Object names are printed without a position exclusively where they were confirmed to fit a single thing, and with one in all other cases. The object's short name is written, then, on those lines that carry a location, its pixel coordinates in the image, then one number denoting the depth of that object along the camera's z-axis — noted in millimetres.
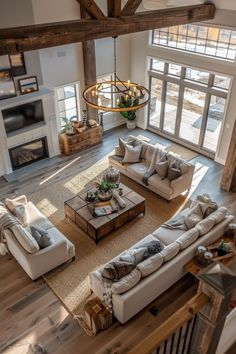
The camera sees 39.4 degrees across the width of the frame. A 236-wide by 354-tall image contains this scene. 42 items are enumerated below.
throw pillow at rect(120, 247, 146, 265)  5367
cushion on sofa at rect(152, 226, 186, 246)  6168
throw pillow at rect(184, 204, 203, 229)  6262
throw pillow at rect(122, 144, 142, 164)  8516
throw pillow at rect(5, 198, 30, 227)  6539
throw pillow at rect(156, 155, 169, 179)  7840
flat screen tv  8383
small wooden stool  5012
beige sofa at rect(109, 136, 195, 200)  7664
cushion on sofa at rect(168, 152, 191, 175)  7750
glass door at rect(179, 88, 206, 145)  9328
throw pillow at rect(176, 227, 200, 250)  5592
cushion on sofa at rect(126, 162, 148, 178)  8219
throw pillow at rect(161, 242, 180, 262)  5375
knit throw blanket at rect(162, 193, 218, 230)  6305
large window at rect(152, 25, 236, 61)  8109
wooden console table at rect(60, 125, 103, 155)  9641
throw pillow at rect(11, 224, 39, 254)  5621
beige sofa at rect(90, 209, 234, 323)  4997
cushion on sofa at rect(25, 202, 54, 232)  6551
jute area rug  5883
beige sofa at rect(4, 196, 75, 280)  5703
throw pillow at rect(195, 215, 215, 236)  5847
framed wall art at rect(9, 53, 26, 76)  7992
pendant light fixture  5366
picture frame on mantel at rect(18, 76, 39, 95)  8375
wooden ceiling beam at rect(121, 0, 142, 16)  5941
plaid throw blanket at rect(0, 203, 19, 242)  6027
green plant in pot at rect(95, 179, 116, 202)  7016
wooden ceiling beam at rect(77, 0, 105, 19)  5445
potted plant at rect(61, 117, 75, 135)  9688
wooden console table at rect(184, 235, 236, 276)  5566
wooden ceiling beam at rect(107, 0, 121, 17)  5744
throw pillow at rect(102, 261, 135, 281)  5125
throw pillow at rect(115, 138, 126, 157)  8766
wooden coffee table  6637
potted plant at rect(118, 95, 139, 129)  10844
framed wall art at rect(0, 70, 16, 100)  7984
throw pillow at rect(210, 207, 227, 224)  6039
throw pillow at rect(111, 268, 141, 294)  4926
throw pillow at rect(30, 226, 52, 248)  5836
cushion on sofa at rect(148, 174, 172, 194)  7639
